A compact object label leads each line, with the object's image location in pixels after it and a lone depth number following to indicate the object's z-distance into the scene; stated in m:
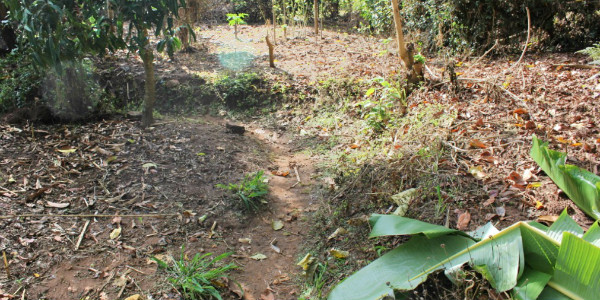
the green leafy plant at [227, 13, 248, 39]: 8.38
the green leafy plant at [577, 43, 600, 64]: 4.72
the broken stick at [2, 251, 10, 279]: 2.46
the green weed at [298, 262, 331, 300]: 2.51
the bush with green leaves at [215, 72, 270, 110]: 6.06
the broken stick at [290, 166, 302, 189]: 3.96
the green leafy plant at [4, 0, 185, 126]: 3.36
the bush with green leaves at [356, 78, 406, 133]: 4.50
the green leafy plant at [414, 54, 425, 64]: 5.04
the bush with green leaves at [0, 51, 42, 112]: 4.58
